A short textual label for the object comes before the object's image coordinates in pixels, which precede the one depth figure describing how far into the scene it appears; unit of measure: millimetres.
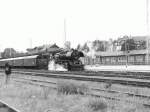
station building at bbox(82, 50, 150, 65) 55894
